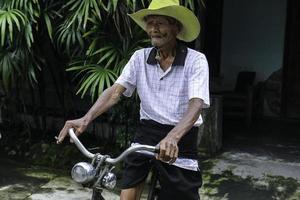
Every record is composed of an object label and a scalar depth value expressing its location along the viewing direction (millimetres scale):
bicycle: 2383
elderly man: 2838
